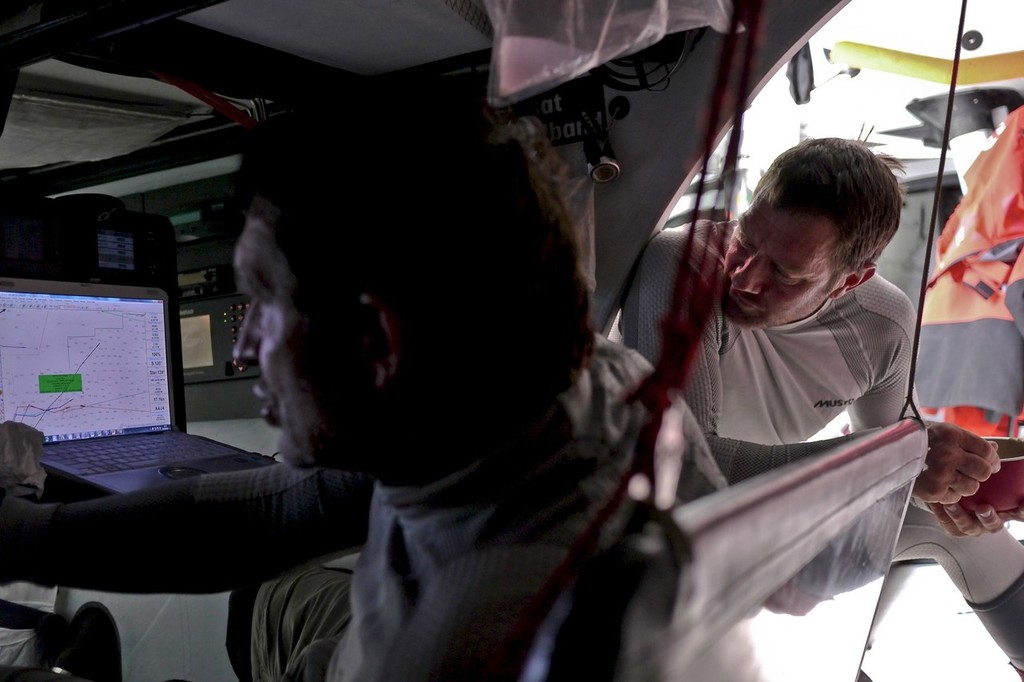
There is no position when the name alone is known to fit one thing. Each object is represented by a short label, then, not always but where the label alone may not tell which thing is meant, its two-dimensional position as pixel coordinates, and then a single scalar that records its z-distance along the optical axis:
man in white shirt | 1.25
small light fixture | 1.59
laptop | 1.36
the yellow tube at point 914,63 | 2.50
